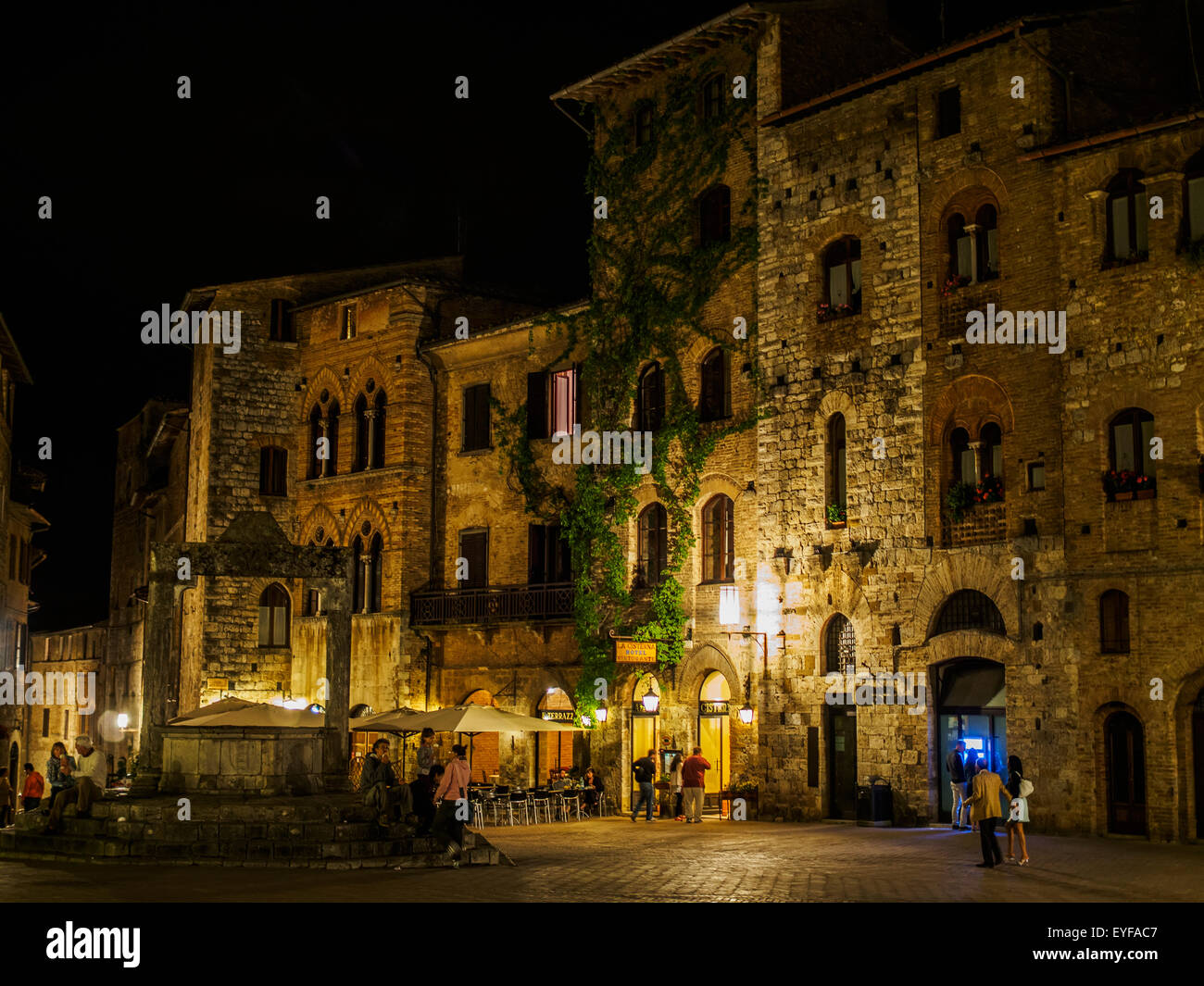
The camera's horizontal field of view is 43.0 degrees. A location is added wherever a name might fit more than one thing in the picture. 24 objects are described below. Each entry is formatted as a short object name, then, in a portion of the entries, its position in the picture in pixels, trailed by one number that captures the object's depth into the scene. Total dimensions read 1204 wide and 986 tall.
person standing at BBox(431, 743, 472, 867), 19.14
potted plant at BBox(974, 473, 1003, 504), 25.50
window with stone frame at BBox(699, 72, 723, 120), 30.86
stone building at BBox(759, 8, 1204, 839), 23.66
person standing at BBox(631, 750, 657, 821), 27.84
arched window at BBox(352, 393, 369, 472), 37.56
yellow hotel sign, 29.22
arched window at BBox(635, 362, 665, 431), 31.69
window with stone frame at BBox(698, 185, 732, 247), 30.72
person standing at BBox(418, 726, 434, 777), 24.28
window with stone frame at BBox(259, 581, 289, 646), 38.38
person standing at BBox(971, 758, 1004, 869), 18.47
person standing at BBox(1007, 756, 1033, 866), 19.19
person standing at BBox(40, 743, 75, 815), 22.17
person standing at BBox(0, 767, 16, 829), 23.97
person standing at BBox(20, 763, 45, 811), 23.62
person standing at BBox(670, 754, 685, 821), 29.11
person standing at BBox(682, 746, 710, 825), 27.30
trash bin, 26.22
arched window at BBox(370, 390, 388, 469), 37.00
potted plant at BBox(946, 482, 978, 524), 25.86
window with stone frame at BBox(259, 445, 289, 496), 39.00
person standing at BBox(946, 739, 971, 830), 24.86
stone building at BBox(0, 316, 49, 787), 42.54
